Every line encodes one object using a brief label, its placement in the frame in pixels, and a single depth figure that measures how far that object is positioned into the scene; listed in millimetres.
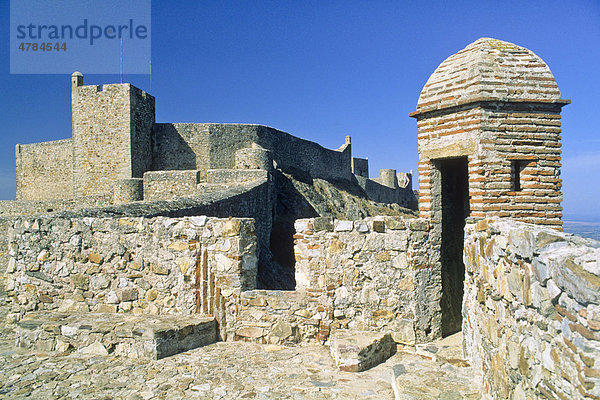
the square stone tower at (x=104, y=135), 20672
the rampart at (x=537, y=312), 1806
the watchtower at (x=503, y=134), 5324
